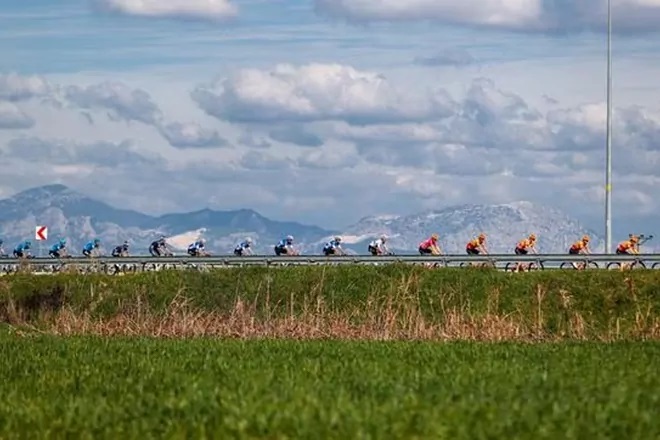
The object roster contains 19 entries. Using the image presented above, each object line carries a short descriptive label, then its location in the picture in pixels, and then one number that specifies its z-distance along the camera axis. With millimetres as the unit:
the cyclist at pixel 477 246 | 65812
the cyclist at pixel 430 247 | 66812
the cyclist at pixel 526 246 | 65062
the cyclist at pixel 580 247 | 64500
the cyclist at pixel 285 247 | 71438
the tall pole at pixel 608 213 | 59562
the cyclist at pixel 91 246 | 77600
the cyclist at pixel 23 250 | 79962
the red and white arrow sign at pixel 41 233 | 87625
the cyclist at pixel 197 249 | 73562
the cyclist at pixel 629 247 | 63062
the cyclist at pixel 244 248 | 75688
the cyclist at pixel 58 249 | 80588
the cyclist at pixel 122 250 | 79875
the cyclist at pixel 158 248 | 77669
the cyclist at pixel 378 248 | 69438
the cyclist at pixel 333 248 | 69688
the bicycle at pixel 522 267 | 57812
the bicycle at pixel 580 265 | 59000
